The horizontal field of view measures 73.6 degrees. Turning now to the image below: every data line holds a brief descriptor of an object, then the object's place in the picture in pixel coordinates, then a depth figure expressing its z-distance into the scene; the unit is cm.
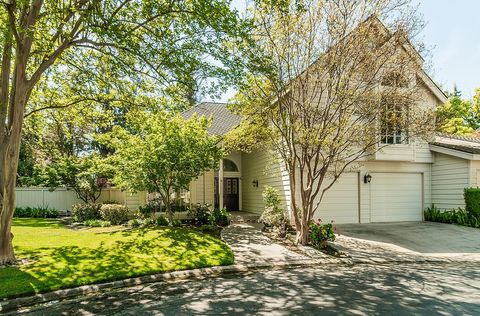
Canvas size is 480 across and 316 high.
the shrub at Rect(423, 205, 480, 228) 1280
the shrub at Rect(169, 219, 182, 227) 1279
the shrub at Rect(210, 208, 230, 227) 1323
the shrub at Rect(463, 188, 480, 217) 1255
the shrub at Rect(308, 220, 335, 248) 945
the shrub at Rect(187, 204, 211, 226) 1348
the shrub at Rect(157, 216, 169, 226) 1305
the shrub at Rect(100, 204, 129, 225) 1427
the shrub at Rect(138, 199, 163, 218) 1444
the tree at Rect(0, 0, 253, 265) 702
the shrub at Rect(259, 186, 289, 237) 1198
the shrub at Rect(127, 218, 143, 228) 1326
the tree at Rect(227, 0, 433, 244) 873
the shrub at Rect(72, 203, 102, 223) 1521
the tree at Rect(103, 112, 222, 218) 1163
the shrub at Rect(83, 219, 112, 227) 1381
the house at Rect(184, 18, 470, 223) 1355
